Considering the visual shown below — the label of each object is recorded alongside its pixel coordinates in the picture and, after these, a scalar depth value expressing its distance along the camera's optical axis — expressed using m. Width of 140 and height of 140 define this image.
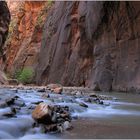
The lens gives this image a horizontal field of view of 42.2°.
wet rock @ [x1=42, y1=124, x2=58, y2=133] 3.14
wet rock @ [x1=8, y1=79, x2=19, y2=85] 21.63
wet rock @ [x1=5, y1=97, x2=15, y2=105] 4.59
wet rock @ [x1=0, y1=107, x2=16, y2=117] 3.61
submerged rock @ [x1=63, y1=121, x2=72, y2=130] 3.35
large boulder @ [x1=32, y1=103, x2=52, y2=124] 3.32
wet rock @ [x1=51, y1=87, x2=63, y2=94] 9.67
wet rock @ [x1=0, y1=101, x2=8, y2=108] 4.19
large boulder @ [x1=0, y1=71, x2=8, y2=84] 17.63
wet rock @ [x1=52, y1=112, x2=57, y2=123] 3.40
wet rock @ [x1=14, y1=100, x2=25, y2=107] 4.71
